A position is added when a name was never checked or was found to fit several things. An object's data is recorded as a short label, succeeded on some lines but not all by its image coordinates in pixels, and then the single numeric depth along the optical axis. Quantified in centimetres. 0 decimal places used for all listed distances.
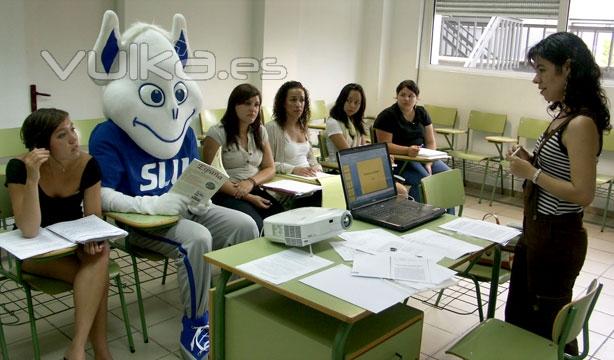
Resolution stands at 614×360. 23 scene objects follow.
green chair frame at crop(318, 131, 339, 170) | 411
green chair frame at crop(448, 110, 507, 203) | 551
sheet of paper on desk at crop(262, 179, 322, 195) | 301
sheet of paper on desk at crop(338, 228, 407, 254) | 198
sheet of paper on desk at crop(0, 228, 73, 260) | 196
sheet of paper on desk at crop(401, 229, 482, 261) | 196
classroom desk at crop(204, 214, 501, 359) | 156
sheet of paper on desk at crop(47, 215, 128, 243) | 210
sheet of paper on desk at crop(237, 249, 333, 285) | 173
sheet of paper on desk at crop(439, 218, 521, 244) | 218
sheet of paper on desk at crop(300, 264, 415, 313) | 158
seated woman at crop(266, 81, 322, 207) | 359
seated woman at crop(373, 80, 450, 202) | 427
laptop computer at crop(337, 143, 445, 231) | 226
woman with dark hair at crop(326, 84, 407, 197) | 403
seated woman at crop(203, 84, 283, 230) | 315
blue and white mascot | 247
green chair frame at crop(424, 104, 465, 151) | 593
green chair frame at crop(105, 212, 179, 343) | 237
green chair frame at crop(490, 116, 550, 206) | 531
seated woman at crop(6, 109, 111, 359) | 215
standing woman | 183
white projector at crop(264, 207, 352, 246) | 190
